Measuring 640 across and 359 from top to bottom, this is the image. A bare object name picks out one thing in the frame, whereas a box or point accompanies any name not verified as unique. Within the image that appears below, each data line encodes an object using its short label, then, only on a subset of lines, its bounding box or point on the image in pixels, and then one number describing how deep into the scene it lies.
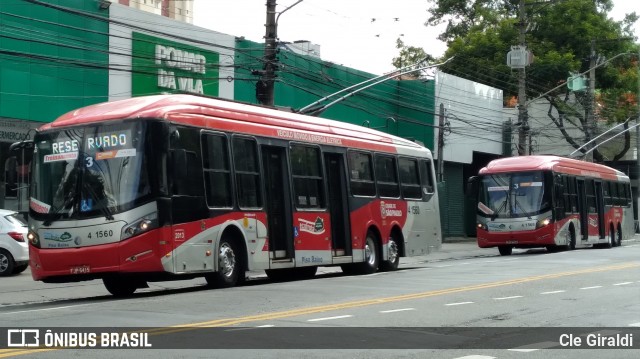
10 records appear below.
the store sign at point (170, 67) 31.55
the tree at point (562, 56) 61.38
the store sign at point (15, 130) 28.11
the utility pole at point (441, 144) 44.81
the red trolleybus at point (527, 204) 34.97
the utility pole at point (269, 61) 27.48
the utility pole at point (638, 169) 63.01
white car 24.58
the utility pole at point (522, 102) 45.31
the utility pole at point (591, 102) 55.85
